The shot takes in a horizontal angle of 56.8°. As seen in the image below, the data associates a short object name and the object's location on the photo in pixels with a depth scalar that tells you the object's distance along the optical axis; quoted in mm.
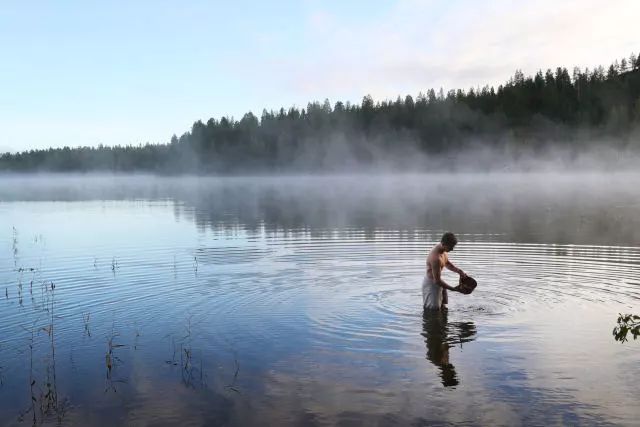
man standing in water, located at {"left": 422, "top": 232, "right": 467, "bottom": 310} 14633
